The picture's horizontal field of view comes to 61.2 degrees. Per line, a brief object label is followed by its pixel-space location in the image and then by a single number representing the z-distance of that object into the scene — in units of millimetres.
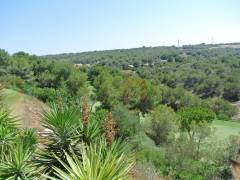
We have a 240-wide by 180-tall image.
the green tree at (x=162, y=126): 22560
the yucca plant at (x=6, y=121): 5687
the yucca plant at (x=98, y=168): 3017
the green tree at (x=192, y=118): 22783
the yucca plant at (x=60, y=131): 4366
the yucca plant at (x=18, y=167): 4176
